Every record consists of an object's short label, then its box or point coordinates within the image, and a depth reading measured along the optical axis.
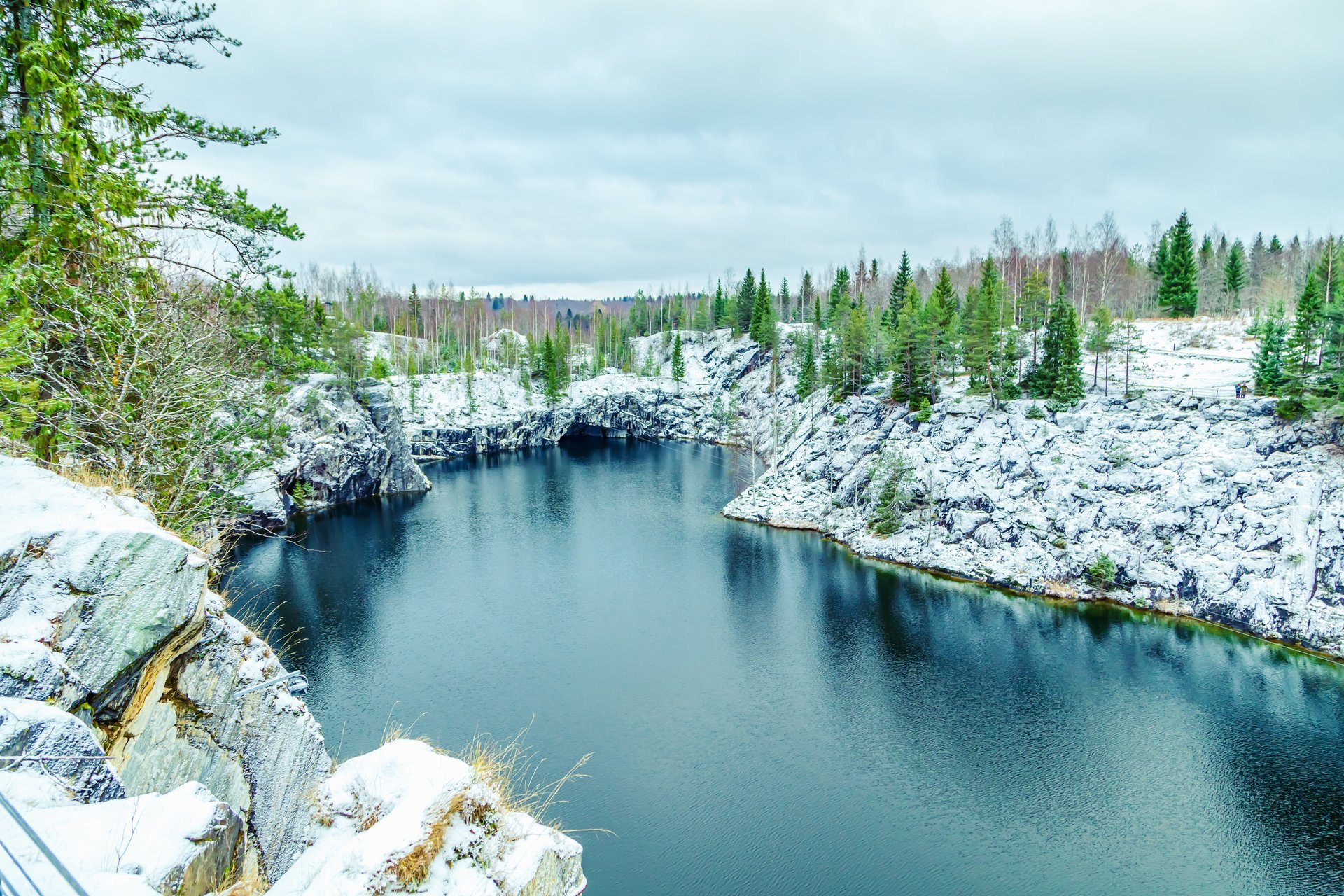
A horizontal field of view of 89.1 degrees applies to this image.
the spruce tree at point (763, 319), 103.69
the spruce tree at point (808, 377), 76.44
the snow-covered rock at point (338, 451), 55.28
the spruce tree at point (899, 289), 89.07
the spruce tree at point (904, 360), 56.31
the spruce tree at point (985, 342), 51.56
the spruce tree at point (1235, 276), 72.94
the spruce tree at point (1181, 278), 70.12
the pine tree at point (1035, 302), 52.50
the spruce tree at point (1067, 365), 48.88
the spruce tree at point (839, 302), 86.94
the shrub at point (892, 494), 47.31
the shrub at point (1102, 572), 37.97
